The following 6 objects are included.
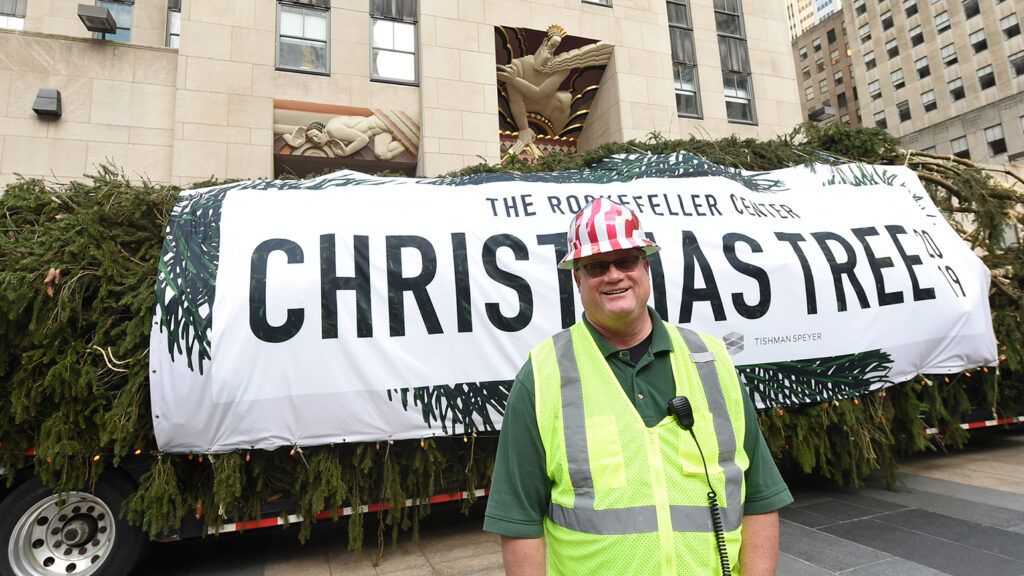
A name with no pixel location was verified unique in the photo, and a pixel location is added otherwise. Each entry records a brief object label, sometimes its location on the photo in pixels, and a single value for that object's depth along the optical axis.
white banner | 3.78
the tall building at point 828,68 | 65.25
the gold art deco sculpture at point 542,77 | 15.66
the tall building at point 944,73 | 42.84
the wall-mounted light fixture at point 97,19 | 11.50
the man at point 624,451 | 1.51
